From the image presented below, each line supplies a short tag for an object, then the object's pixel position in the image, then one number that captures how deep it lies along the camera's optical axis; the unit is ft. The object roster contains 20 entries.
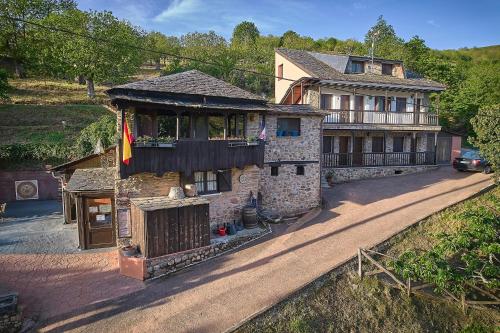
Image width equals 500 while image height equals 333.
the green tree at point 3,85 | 97.30
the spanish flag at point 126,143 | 41.29
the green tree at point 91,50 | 115.24
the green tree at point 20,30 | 132.05
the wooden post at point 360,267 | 41.12
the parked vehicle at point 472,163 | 78.48
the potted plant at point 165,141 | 44.75
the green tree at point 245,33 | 235.61
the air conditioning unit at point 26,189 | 79.92
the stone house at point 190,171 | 42.57
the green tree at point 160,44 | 188.12
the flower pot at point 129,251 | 41.97
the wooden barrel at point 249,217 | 54.08
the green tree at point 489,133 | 61.93
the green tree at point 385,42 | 146.00
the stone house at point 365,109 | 79.00
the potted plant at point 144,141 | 43.06
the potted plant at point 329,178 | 75.76
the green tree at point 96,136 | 77.71
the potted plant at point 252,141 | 53.36
